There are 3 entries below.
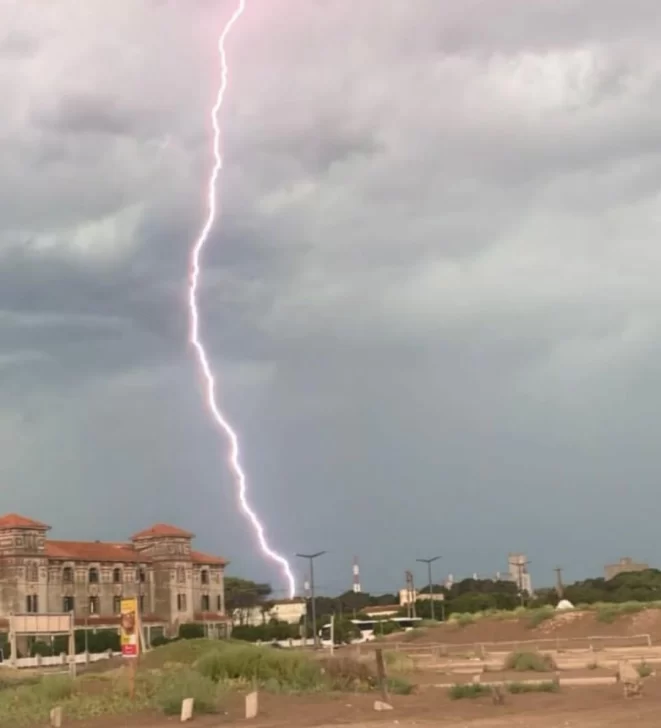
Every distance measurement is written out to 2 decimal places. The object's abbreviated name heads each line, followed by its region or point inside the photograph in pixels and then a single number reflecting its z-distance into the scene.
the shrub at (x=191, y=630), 94.51
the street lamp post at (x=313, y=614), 73.03
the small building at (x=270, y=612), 118.92
